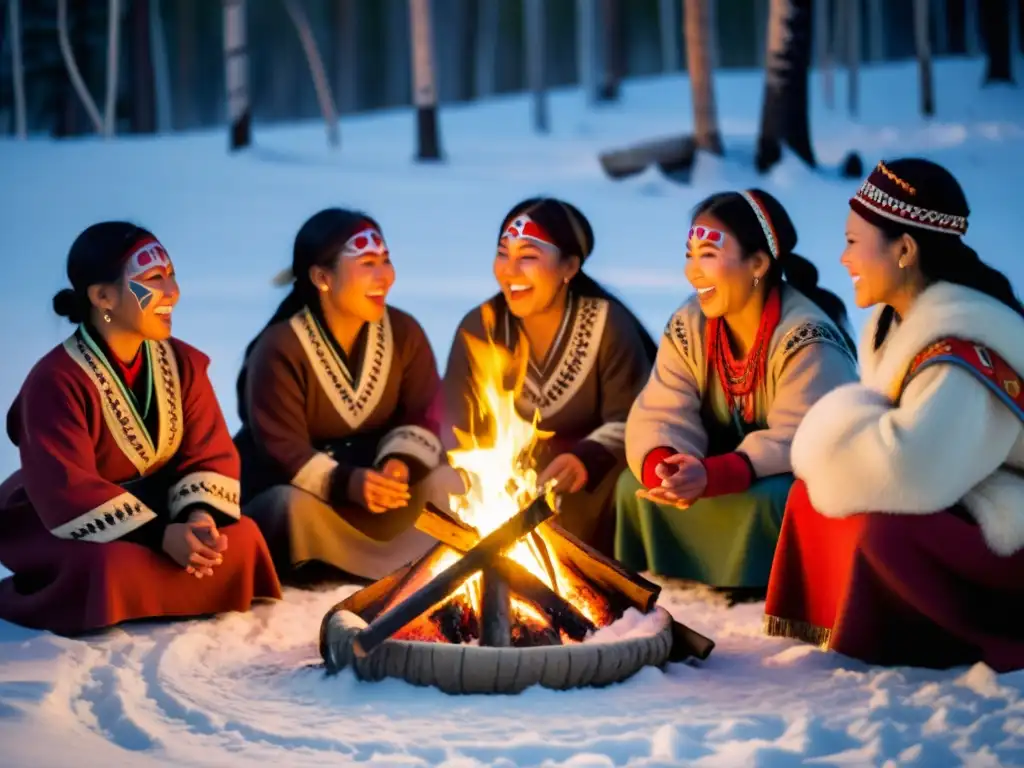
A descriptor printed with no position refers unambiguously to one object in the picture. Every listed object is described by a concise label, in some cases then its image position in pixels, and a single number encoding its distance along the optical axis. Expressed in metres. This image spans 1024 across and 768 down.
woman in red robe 4.27
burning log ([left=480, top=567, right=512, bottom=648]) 3.83
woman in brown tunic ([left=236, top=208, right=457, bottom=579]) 4.94
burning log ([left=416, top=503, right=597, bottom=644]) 3.92
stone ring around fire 3.70
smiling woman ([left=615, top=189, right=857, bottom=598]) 4.60
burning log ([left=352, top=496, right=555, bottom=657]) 3.68
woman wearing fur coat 3.83
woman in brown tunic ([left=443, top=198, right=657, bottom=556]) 5.01
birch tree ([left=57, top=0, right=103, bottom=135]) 16.25
